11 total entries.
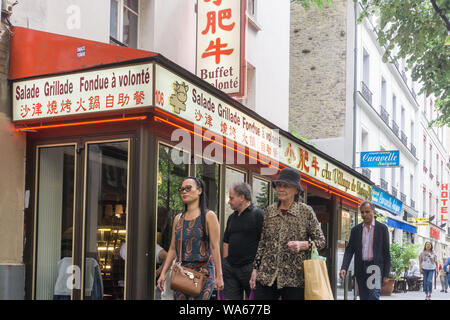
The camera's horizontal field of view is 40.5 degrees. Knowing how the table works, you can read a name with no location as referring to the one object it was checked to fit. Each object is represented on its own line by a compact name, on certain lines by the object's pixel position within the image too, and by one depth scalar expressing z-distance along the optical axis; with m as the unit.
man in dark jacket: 8.05
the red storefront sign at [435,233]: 41.71
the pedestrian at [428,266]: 17.66
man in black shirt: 6.73
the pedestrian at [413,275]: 23.27
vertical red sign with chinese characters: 10.47
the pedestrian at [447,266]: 14.39
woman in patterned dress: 6.18
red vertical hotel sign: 47.50
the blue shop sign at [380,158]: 20.58
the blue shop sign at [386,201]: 22.06
